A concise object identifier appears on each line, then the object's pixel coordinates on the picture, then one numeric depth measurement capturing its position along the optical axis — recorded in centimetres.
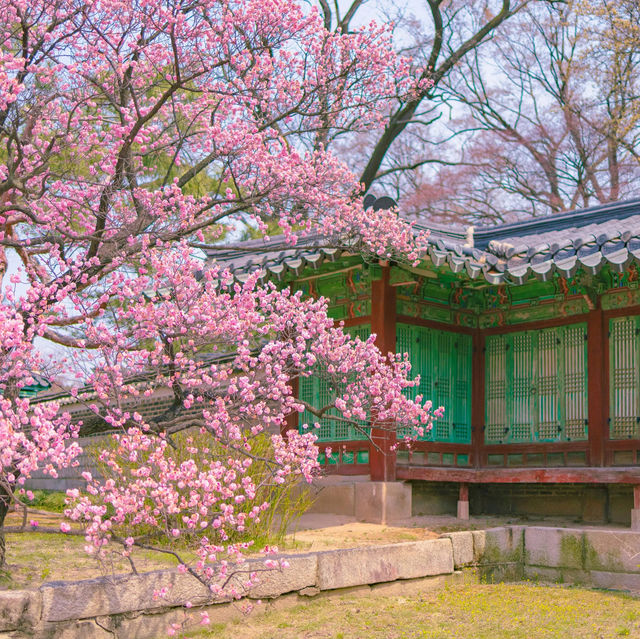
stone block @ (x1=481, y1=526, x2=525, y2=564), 855
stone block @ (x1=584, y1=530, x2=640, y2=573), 789
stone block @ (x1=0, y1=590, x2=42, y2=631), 511
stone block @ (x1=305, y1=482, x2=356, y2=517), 1039
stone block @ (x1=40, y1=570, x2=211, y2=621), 532
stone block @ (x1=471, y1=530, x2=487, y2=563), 845
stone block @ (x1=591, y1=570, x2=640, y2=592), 781
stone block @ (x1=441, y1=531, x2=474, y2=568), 820
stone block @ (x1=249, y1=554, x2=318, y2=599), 653
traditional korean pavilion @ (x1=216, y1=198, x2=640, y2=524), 996
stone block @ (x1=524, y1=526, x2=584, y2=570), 823
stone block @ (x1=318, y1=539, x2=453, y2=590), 705
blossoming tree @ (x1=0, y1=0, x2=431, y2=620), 572
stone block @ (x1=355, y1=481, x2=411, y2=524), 1003
